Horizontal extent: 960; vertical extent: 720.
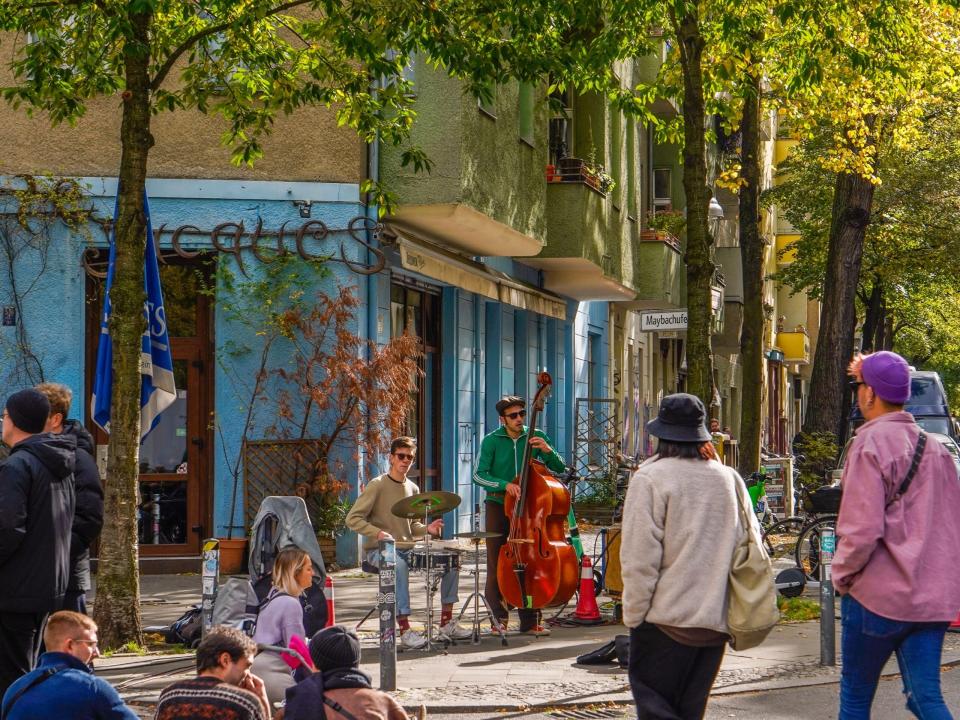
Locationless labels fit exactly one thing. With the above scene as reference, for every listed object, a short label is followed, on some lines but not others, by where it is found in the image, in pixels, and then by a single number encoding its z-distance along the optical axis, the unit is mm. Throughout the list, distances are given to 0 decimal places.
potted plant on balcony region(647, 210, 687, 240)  30156
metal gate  27297
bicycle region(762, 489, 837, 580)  16406
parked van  27266
